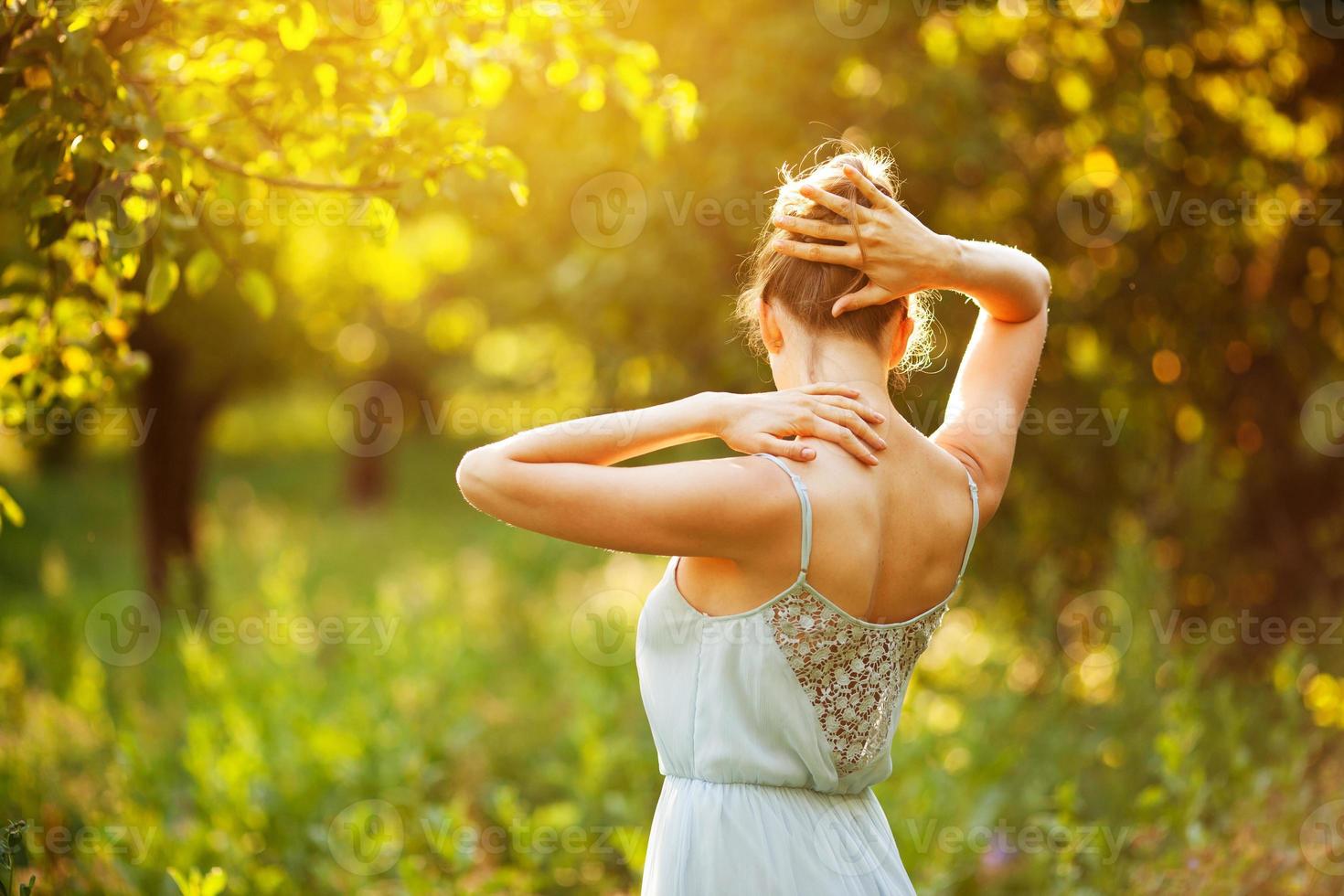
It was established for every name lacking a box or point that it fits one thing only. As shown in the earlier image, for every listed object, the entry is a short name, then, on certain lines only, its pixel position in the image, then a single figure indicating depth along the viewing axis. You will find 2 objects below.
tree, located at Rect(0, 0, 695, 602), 3.84
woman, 3.56
